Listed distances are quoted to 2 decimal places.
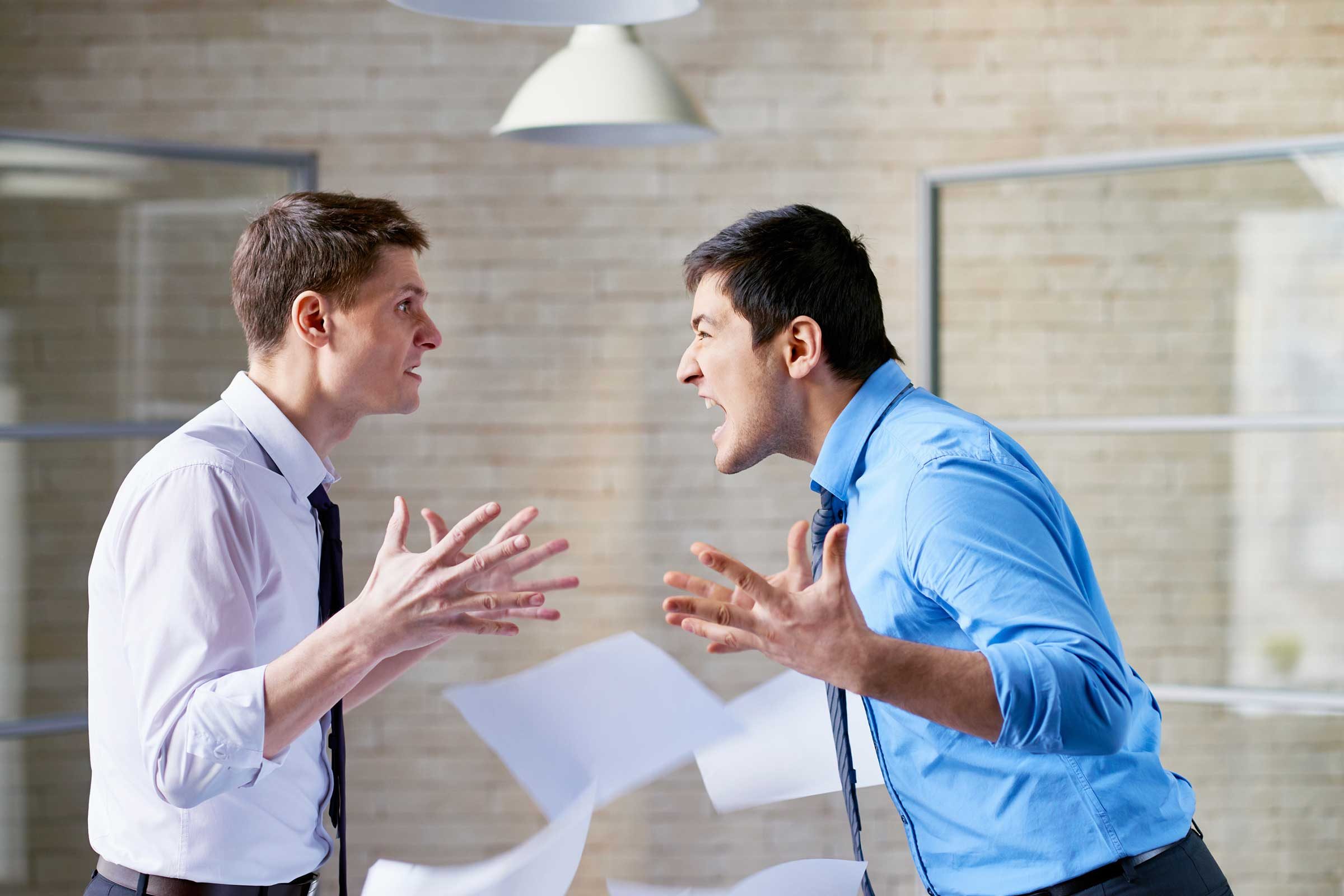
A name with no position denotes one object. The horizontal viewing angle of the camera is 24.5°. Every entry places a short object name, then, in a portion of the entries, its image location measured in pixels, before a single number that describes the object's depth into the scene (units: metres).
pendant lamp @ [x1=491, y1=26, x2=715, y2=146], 3.83
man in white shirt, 2.99
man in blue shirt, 2.88
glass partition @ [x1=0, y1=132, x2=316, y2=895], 4.30
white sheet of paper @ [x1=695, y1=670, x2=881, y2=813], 3.37
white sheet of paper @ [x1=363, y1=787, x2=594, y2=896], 3.19
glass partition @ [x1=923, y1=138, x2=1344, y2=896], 4.31
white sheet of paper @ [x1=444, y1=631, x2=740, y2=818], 3.26
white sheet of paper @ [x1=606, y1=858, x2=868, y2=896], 3.22
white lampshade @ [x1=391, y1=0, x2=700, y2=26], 3.31
